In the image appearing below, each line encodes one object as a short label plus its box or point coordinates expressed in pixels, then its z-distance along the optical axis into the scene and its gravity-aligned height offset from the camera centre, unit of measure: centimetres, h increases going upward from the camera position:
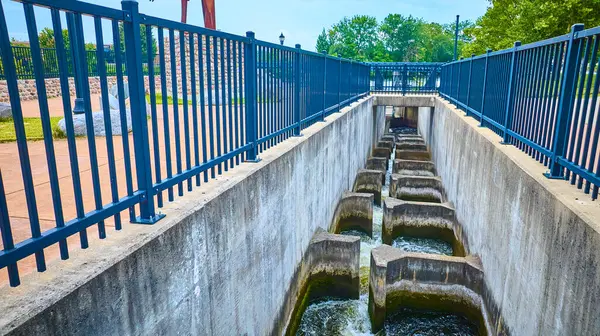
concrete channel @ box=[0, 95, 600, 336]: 241 -175
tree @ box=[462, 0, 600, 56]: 1984 +305
